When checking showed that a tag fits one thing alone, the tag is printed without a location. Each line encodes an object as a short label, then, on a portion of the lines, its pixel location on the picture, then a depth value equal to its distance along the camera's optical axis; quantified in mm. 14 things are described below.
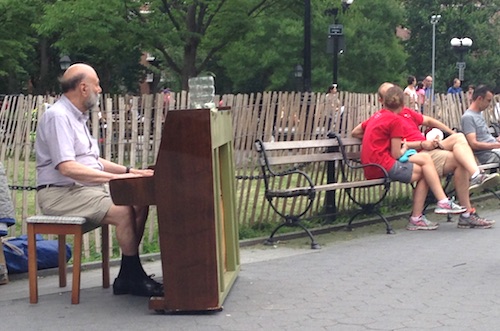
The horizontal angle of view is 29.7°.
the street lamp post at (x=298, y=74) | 41406
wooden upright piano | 5863
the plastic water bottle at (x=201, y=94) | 6371
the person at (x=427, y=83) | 25078
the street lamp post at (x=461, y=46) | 34969
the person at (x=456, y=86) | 25992
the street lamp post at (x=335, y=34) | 23706
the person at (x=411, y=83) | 19838
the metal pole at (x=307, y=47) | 19859
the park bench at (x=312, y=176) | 9203
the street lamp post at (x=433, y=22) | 49038
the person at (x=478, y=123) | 11359
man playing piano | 6352
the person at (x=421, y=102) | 12891
